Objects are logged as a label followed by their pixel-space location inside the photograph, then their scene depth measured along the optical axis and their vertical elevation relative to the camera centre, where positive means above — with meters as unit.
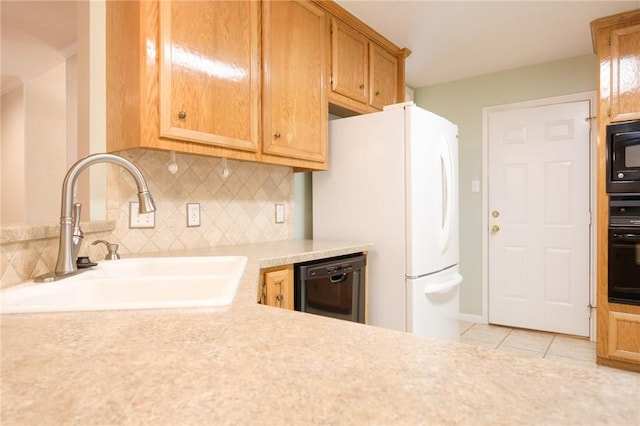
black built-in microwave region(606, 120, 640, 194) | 2.47 +0.36
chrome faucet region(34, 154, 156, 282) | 1.04 +0.00
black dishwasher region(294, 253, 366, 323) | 1.75 -0.40
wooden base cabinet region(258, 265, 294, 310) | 1.59 -0.34
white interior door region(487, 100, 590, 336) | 3.16 -0.07
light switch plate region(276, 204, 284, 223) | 2.46 -0.02
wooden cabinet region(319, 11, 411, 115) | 2.39 +1.02
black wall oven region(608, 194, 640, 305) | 2.46 -0.28
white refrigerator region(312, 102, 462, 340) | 2.11 +0.01
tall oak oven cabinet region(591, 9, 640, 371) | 2.47 +0.65
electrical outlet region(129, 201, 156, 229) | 1.71 -0.04
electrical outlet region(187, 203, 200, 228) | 1.93 -0.02
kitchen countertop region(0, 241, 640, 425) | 0.37 -0.21
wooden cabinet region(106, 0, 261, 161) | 1.44 +0.57
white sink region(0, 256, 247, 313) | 0.81 -0.22
